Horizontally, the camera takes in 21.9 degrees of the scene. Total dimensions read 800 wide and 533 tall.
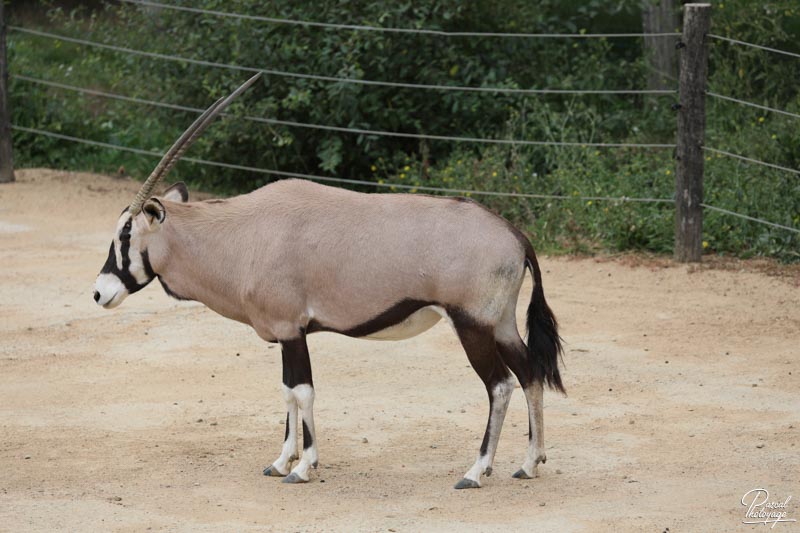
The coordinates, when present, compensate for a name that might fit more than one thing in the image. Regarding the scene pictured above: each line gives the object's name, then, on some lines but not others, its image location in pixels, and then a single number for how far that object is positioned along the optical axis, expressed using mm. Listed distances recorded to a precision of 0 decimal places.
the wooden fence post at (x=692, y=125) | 15879
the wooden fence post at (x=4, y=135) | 20233
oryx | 9195
